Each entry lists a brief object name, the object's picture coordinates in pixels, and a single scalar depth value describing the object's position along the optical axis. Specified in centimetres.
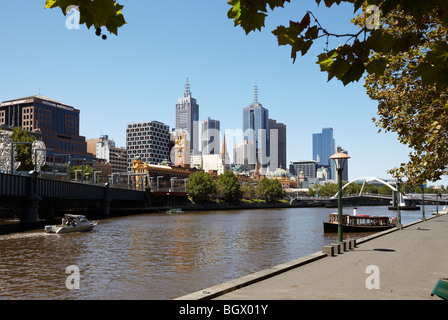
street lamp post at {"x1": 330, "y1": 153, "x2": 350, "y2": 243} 2803
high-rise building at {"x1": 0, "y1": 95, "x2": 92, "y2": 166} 18960
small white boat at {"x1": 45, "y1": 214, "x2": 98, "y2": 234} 5562
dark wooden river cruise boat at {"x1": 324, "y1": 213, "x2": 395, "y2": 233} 5719
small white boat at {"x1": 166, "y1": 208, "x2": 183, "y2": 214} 13338
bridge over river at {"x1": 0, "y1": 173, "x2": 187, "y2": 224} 6384
